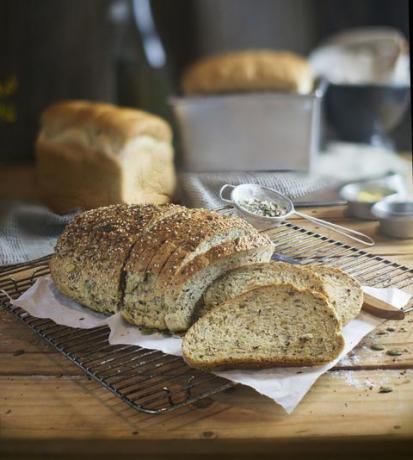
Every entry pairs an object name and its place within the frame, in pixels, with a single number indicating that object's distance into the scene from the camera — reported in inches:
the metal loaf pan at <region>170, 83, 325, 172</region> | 67.3
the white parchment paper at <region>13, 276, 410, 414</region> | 60.2
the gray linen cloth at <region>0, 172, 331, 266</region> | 69.9
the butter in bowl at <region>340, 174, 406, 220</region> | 73.1
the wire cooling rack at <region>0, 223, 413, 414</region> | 60.7
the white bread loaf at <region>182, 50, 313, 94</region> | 66.8
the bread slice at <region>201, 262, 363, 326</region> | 64.7
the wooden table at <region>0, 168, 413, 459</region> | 57.7
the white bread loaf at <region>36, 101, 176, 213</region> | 69.0
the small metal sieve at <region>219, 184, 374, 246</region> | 70.1
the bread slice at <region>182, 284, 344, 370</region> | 61.3
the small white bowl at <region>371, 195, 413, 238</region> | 74.7
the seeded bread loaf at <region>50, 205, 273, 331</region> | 64.5
